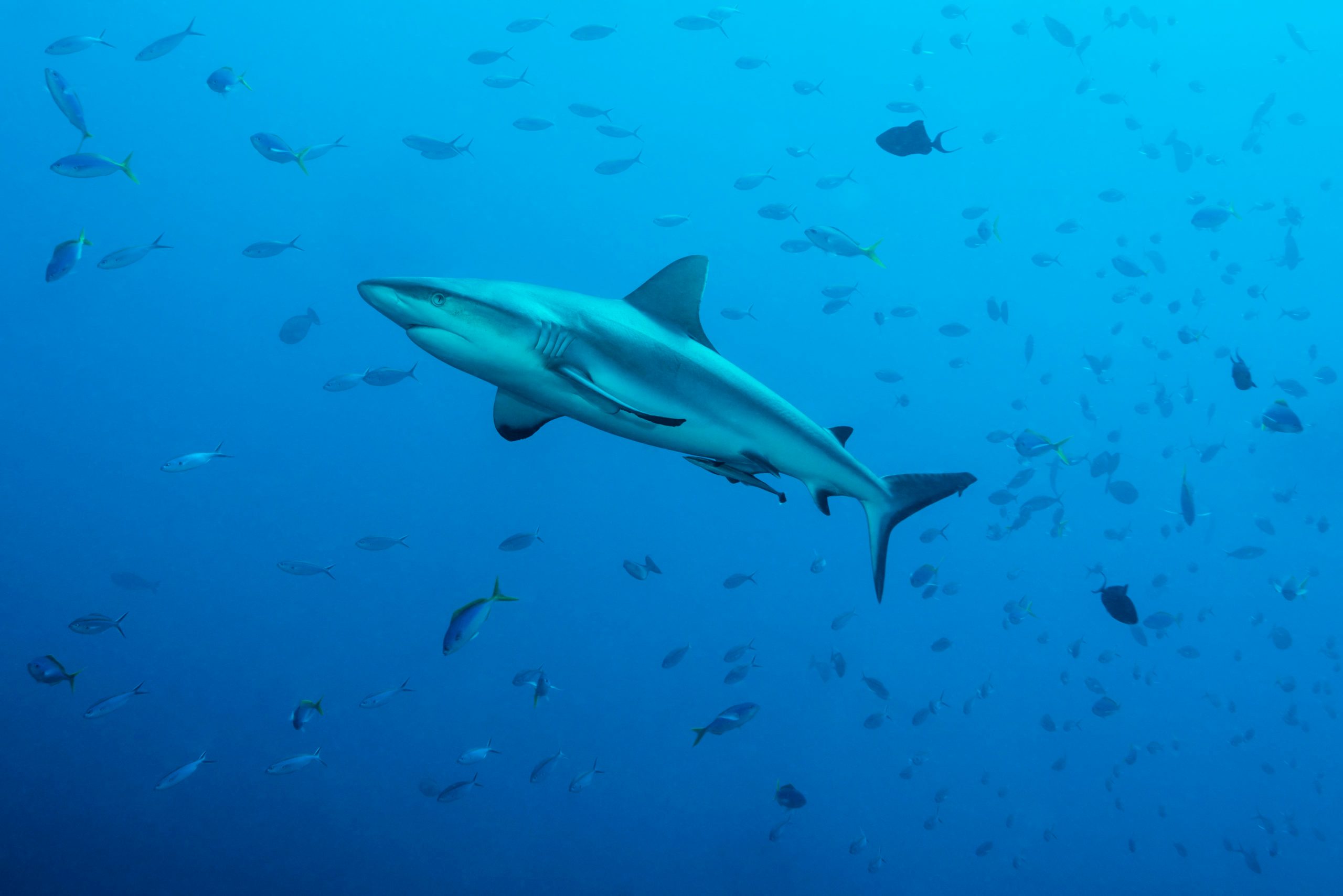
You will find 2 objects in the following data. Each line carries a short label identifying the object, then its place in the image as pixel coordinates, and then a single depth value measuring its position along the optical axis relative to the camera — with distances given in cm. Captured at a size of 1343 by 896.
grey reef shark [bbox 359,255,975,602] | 231
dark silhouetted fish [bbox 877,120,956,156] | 663
